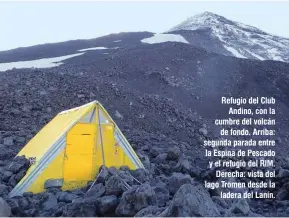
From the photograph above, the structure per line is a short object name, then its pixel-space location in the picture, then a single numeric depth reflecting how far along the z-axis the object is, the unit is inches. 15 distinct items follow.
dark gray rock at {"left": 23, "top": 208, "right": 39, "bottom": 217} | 240.8
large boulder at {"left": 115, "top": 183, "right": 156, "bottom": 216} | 219.0
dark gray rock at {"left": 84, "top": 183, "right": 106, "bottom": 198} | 252.5
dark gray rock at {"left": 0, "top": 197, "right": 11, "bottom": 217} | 232.5
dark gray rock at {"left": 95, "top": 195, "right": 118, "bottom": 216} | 225.1
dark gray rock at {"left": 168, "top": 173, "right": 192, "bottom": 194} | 269.2
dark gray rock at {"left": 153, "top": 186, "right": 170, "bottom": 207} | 237.7
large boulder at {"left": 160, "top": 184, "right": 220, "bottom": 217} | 183.6
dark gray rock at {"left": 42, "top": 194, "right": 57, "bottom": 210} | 250.0
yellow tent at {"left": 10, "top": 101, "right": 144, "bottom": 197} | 299.4
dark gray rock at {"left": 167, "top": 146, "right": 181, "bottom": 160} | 395.2
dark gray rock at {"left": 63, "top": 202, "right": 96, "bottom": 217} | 220.5
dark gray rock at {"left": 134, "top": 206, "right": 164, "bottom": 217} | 196.5
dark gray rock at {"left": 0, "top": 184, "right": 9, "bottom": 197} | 277.3
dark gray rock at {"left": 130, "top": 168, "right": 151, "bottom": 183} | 300.5
